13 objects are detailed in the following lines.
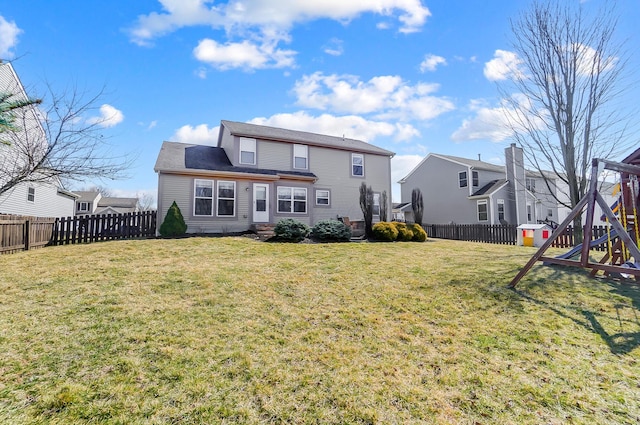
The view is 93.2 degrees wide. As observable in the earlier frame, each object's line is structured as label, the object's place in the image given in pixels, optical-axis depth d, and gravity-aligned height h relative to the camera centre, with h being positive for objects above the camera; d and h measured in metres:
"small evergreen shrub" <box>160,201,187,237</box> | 12.92 +0.08
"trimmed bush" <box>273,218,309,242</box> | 12.34 -0.24
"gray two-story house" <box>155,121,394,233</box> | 14.33 +2.55
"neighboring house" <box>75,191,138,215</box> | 43.56 +3.64
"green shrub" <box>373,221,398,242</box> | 13.80 -0.35
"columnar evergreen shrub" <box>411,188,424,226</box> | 18.36 +1.12
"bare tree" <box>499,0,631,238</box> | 9.51 +4.30
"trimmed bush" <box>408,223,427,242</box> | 14.67 -0.48
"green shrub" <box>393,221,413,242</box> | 14.30 -0.42
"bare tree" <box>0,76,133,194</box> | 9.84 +2.41
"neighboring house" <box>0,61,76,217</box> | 10.84 +2.06
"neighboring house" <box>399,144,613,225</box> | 22.88 +2.41
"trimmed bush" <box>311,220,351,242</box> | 13.00 -0.28
